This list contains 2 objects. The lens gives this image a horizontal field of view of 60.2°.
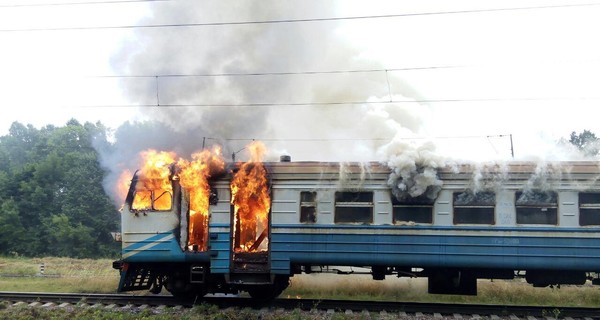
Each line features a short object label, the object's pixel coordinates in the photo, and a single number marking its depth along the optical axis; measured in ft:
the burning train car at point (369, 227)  40.47
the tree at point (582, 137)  153.69
